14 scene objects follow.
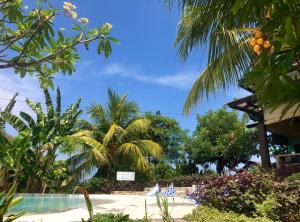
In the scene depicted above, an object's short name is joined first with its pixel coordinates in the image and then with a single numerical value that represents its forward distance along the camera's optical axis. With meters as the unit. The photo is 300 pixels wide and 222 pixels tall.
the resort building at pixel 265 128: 6.58
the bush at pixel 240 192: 3.80
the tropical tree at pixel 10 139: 2.35
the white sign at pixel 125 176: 12.05
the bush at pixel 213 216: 3.35
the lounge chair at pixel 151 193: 10.24
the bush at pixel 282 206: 3.44
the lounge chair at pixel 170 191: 8.94
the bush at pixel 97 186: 12.37
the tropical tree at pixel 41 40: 1.58
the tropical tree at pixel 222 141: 12.62
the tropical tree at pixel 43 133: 10.17
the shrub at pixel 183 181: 11.96
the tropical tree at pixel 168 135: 15.56
